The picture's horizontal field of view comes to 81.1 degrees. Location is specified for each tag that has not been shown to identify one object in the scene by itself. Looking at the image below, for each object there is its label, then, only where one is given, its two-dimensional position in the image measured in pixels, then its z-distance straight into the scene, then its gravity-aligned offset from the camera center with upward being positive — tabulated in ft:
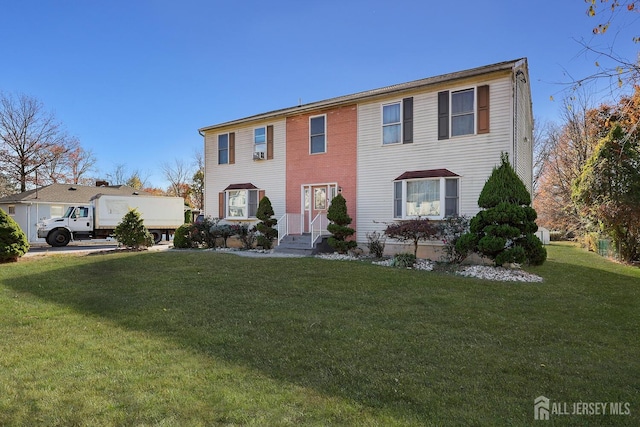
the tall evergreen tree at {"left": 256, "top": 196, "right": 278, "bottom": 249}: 48.70 -1.32
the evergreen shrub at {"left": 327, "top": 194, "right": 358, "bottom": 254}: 42.47 -1.34
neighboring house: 73.97 +2.16
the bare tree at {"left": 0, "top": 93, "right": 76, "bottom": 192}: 95.20 +19.67
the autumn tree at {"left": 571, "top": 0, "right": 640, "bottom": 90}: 13.21 +6.10
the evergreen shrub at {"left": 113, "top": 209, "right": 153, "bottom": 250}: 51.29 -2.50
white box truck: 66.54 -0.93
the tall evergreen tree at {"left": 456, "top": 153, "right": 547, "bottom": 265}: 31.91 -1.04
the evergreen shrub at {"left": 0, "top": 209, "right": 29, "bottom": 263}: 40.98 -3.00
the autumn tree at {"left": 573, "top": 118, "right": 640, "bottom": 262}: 44.14 +2.79
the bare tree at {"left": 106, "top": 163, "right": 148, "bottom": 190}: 152.66 +15.18
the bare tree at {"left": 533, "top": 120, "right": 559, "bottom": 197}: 100.12 +19.17
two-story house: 38.11 +7.60
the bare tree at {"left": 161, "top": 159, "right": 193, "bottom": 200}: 141.49 +14.64
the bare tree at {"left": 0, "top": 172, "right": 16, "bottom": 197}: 98.07 +7.20
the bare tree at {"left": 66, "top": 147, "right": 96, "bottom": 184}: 110.93 +15.49
